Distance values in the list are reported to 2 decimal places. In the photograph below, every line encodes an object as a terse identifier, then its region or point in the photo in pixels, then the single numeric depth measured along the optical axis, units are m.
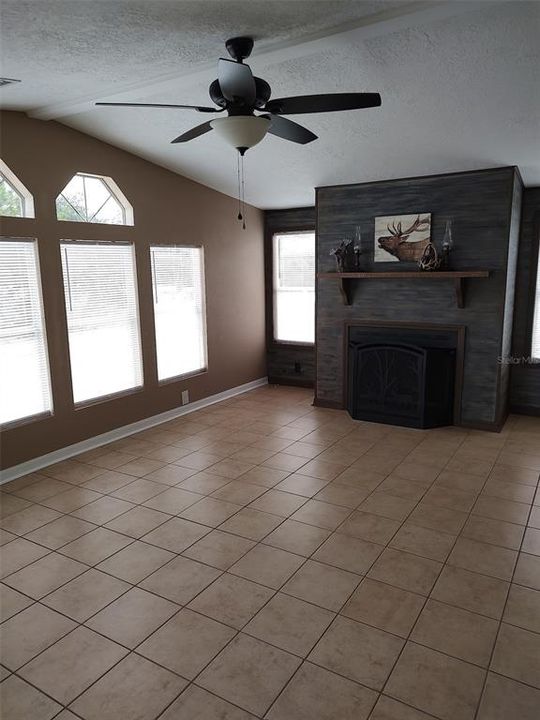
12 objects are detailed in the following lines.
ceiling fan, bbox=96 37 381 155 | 2.19
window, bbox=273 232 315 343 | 6.36
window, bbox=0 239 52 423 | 3.72
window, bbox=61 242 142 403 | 4.23
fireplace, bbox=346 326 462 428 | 4.84
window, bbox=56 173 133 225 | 4.18
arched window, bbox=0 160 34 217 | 3.71
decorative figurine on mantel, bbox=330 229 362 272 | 5.15
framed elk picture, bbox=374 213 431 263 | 4.82
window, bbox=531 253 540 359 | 5.10
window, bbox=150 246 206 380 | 5.10
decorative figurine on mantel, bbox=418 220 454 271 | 4.66
